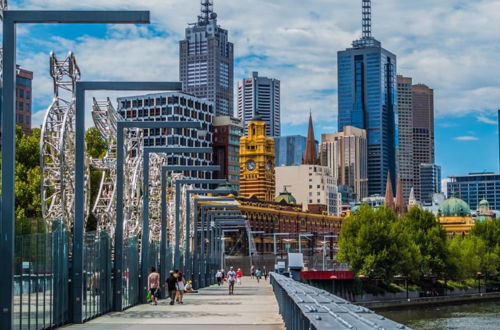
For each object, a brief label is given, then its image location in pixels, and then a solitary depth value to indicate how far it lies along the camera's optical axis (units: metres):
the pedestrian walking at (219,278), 92.90
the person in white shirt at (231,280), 61.81
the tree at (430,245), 121.69
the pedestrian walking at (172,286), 45.72
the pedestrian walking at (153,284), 44.94
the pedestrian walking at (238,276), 95.68
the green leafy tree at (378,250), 111.62
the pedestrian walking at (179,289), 46.47
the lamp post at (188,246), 71.81
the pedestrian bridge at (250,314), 14.73
